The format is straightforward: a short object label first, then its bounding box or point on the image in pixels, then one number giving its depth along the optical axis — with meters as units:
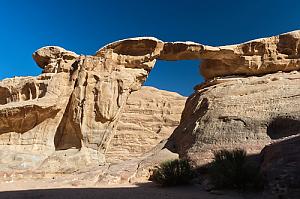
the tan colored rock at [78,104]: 16.05
